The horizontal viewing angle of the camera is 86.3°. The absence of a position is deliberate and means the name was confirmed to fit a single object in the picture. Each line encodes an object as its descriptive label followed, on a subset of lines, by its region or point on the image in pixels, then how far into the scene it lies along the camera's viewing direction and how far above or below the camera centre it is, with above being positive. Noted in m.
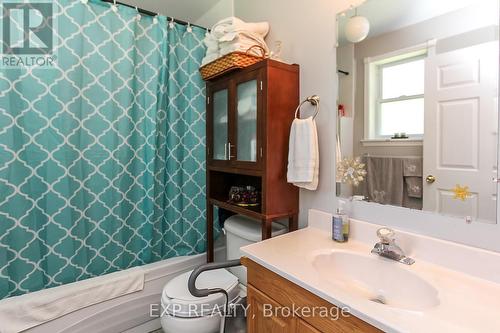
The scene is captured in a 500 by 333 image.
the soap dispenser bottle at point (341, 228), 1.18 -0.30
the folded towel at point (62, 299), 1.28 -0.72
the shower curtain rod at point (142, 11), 1.52 +0.91
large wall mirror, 0.87 +0.21
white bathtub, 1.42 -0.85
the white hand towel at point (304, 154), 1.28 +0.04
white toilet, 1.30 -0.68
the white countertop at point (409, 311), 0.64 -0.38
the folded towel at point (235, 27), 1.42 +0.75
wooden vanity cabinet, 0.76 -0.49
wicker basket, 1.42 +0.55
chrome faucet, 1.00 -0.33
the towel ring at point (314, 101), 1.34 +0.31
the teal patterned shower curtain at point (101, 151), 1.34 +0.06
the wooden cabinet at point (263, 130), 1.33 +0.17
